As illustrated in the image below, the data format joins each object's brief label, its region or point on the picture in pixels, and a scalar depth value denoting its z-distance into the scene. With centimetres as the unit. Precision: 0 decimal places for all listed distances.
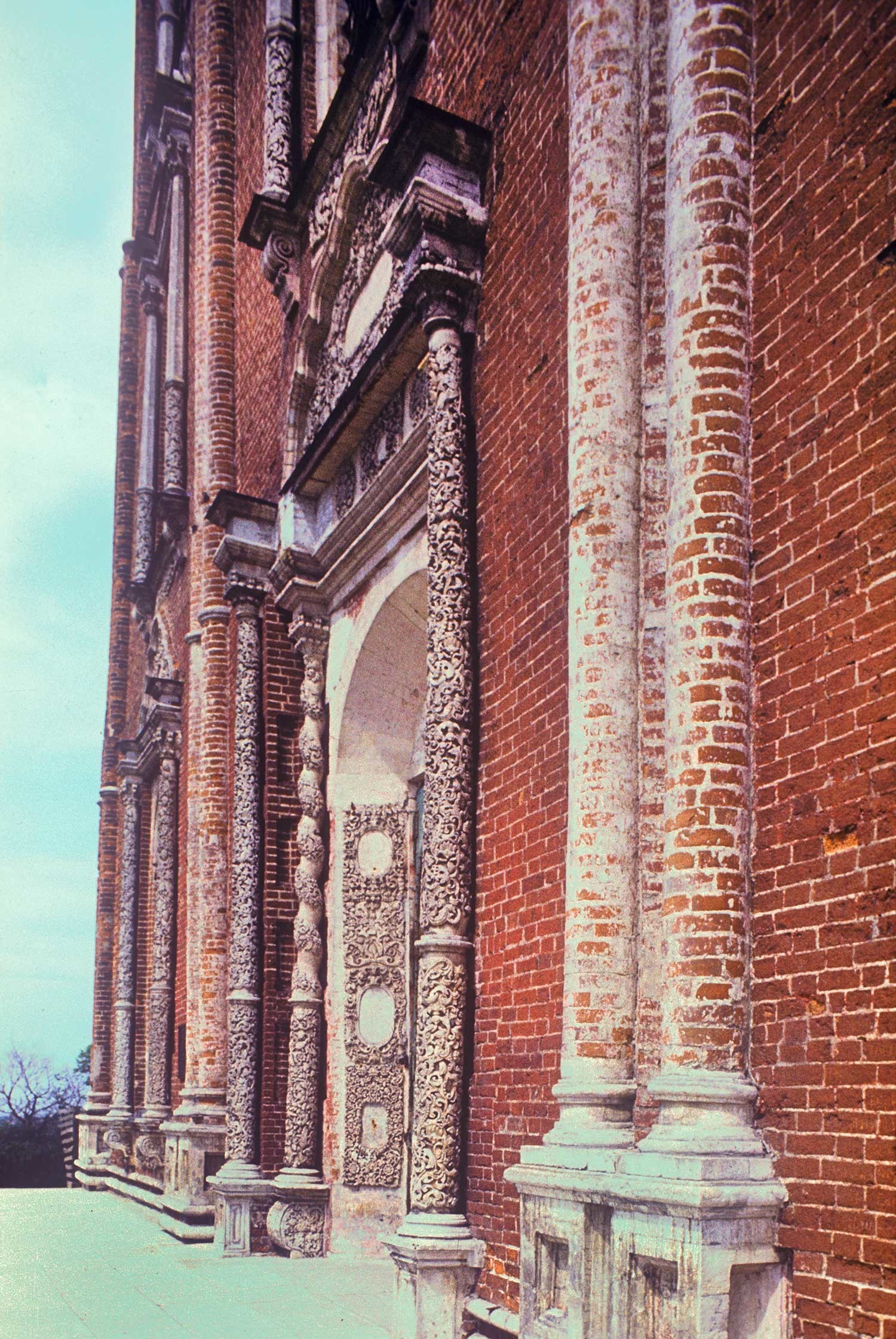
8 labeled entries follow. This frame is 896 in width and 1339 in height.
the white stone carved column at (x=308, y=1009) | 962
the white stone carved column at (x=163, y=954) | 1531
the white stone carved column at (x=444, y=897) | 645
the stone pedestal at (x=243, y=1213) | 1034
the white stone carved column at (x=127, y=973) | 1809
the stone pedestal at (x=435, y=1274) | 634
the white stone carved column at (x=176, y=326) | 1723
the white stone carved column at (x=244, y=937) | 1048
